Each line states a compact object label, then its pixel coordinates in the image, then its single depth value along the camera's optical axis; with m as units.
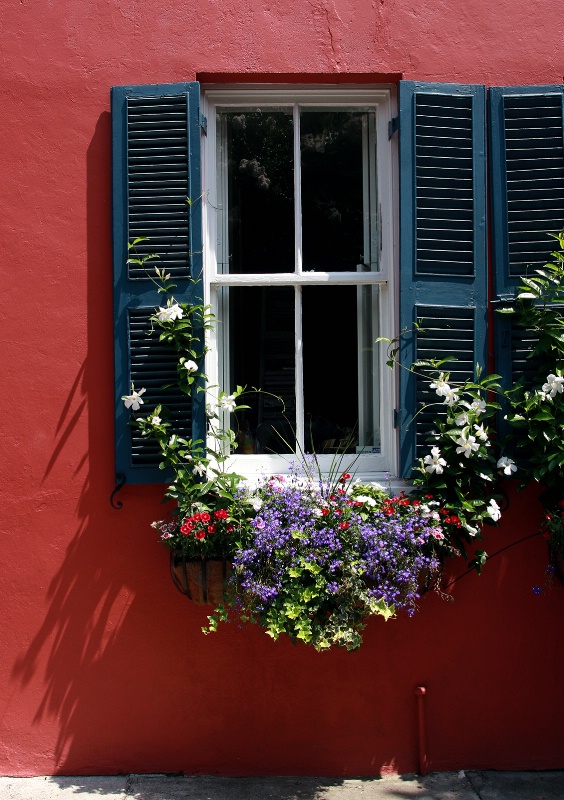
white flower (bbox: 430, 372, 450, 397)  3.79
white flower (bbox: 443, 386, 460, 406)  3.80
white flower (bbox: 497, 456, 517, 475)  3.77
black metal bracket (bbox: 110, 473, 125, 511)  3.92
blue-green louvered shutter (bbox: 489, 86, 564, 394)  3.96
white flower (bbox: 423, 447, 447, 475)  3.75
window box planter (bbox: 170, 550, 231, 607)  3.70
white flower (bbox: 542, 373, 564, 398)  3.74
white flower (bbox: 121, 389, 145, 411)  3.85
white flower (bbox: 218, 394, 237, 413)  3.89
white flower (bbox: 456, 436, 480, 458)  3.74
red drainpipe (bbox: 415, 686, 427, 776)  3.95
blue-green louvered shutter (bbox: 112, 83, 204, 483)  3.92
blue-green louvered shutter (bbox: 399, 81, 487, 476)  3.94
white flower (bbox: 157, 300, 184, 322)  3.81
